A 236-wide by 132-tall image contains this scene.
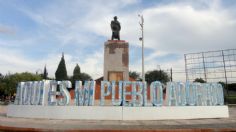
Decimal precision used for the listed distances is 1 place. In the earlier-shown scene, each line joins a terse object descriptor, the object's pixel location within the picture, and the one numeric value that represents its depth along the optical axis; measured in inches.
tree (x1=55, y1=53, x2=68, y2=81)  1392.3
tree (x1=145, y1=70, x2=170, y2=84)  2160.3
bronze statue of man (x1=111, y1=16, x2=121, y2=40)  720.2
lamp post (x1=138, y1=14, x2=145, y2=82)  746.7
